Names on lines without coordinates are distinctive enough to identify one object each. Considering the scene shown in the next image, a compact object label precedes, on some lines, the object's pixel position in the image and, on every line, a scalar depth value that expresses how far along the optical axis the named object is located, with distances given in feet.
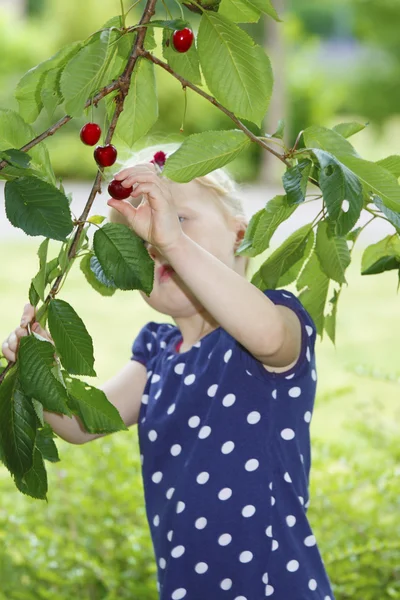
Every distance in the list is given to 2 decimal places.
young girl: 7.20
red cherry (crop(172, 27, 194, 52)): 6.35
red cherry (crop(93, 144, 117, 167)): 6.29
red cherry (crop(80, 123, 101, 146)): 6.41
